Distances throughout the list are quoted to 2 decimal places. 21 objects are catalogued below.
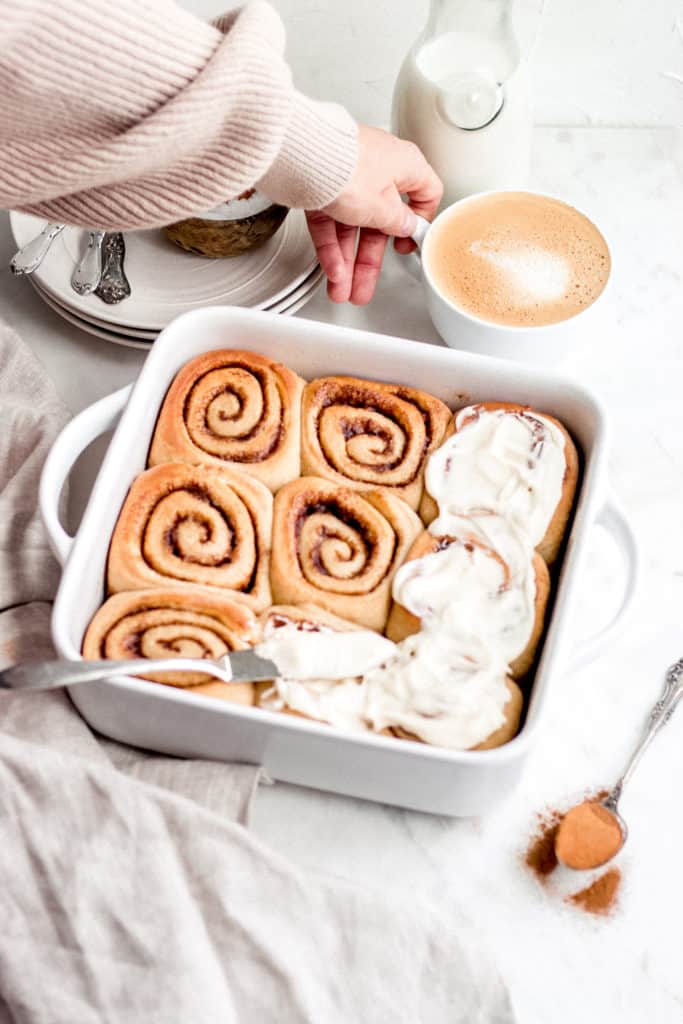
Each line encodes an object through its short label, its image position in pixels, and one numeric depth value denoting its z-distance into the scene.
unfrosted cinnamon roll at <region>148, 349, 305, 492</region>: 1.12
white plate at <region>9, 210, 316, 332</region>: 1.31
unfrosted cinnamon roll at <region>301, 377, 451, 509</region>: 1.14
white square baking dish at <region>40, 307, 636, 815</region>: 0.90
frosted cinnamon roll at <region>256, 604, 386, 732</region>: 0.94
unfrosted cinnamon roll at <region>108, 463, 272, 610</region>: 1.04
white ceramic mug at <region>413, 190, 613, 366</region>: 1.21
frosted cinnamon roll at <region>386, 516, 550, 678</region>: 1.00
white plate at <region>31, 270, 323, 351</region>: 1.32
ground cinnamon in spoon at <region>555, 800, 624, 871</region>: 1.00
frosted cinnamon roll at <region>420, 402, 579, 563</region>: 1.08
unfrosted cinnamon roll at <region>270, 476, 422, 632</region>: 1.04
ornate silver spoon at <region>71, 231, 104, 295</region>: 1.30
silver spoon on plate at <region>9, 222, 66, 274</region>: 1.29
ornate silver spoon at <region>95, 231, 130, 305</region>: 1.32
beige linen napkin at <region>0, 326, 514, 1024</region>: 0.84
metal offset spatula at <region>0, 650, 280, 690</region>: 0.88
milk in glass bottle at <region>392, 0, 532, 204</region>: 1.28
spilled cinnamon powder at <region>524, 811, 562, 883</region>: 1.01
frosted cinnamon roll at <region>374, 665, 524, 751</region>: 0.92
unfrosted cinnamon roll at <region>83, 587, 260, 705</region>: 0.98
